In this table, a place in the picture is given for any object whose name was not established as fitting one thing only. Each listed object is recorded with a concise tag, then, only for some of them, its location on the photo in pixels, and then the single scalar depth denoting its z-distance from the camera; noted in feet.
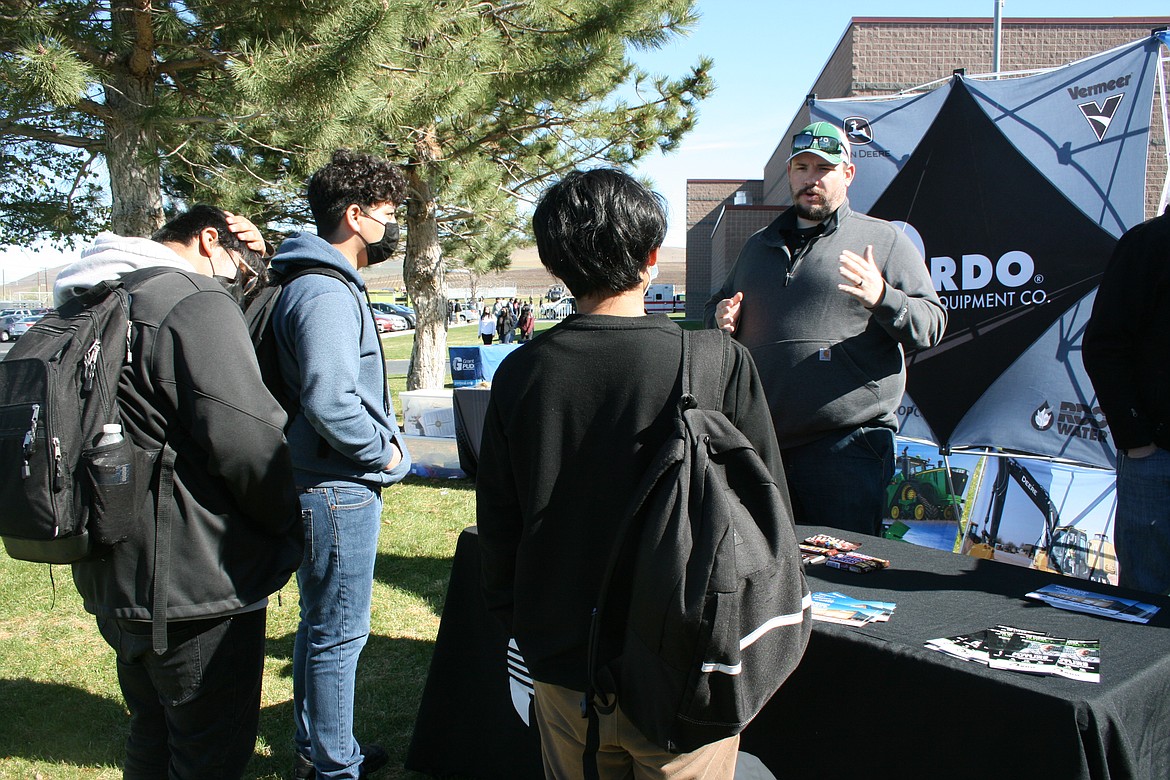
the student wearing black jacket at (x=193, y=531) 5.53
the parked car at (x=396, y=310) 150.61
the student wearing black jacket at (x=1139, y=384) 7.67
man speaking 8.61
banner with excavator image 12.33
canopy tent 12.34
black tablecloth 4.34
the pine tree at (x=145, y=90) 17.79
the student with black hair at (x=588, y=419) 4.34
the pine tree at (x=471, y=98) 18.35
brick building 50.49
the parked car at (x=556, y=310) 171.40
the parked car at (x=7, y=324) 112.83
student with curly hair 7.06
